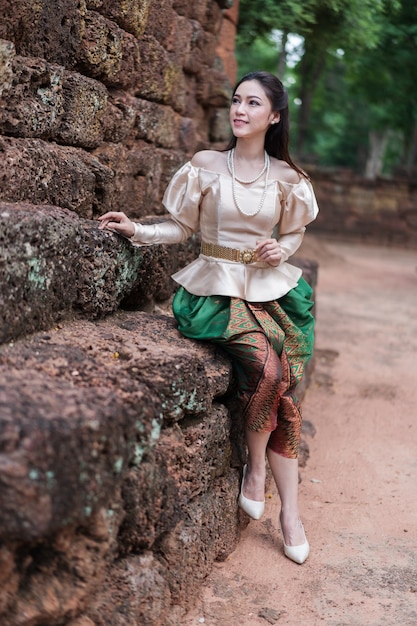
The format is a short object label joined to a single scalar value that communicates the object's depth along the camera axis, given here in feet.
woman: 9.89
